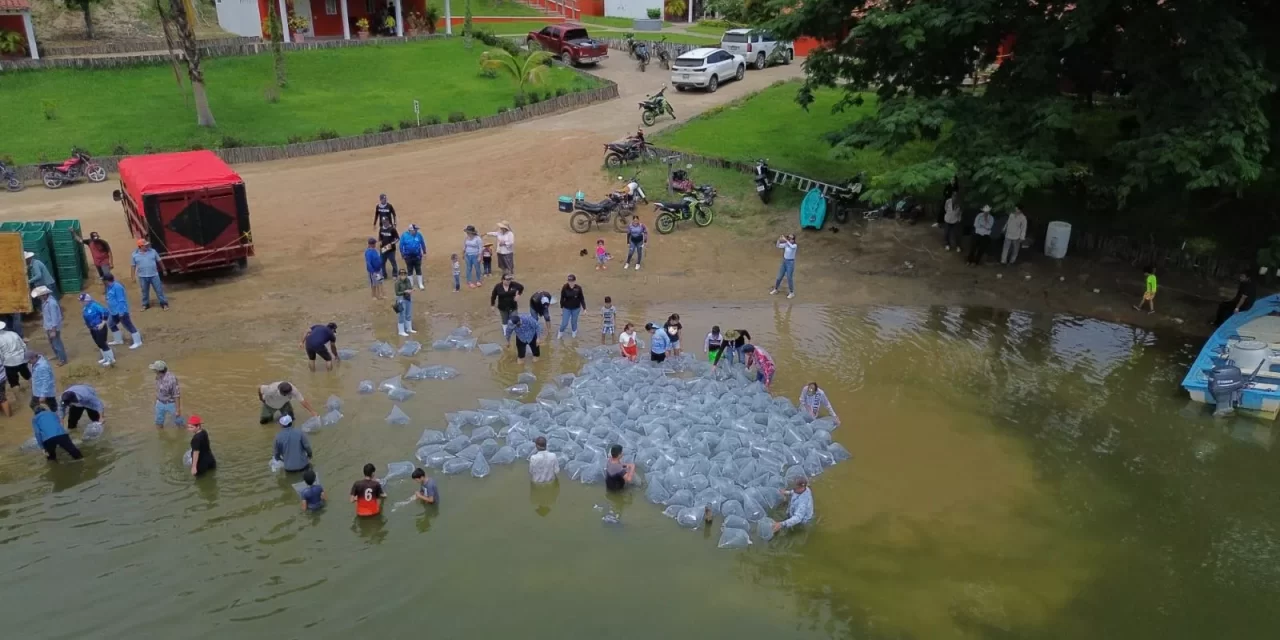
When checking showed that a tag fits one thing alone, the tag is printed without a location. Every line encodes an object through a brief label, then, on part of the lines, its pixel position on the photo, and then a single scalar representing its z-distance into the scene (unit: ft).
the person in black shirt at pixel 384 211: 65.00
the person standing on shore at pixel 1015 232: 66.08
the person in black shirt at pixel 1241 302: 57.31
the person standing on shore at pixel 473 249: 62.75
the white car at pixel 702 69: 115.75
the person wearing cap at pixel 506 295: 54.08
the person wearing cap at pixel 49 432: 40.37
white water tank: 67.46
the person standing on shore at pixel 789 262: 61.87
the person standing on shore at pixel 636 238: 66.13
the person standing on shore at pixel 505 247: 63.31
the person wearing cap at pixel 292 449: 39.40
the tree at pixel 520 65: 121.70
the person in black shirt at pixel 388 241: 63.10
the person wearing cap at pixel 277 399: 43.32
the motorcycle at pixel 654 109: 101.50
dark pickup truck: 136.15
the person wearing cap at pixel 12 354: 46.91
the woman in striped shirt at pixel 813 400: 46.01
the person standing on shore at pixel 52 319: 50.39
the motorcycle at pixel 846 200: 74.59
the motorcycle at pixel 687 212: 73.67
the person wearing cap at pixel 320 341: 50.37
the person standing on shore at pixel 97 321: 49.96
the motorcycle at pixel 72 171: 83.61
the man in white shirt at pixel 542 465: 40.34
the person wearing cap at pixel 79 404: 42.88
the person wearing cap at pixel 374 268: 59.77
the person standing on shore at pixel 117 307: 52.06
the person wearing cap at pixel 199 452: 39.55
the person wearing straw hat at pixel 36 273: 55.82
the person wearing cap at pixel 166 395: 44.06
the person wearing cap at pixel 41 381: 43.34
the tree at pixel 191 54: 92.94
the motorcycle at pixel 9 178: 82.79
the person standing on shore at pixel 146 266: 56.59
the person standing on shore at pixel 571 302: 55.47
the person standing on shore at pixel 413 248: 60.85
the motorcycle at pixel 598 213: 73.00
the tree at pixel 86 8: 131.34
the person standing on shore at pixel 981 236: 66.33
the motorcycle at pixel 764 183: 78.02
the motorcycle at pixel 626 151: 86.07
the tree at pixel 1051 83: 52.90
